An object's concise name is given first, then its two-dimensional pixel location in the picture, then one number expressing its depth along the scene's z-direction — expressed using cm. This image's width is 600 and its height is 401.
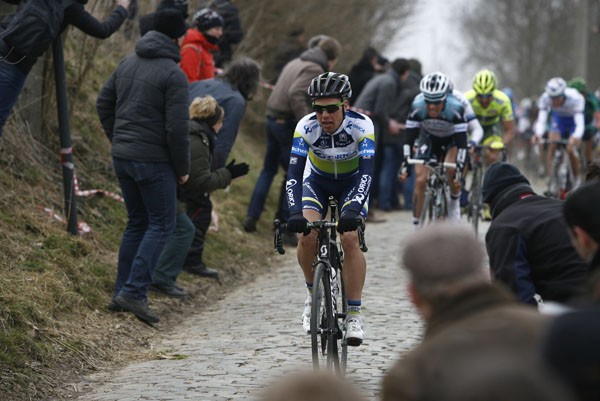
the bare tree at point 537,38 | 7381
